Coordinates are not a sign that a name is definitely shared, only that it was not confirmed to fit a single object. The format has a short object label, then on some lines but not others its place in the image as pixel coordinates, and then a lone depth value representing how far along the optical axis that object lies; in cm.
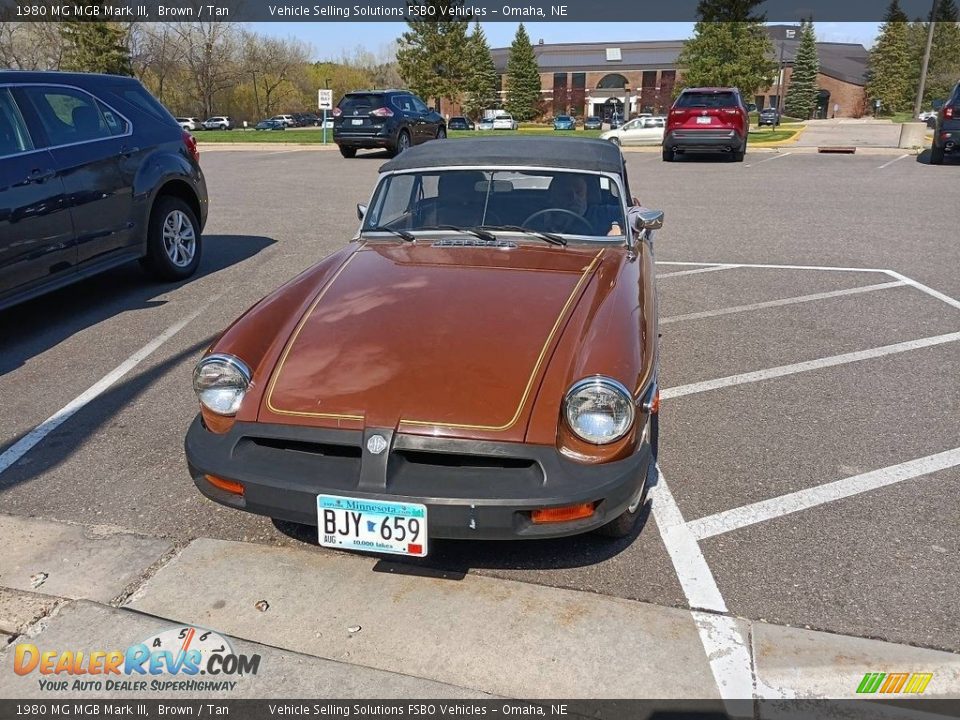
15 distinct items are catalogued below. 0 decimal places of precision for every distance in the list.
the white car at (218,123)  5374
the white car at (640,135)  2705
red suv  1736
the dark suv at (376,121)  1889
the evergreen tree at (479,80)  5302
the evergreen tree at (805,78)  6638
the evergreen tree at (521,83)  6706
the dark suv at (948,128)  1566
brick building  7431
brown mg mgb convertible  256
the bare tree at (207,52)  5331
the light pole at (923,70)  2123
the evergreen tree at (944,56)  5791
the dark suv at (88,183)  536
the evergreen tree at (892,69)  6638
